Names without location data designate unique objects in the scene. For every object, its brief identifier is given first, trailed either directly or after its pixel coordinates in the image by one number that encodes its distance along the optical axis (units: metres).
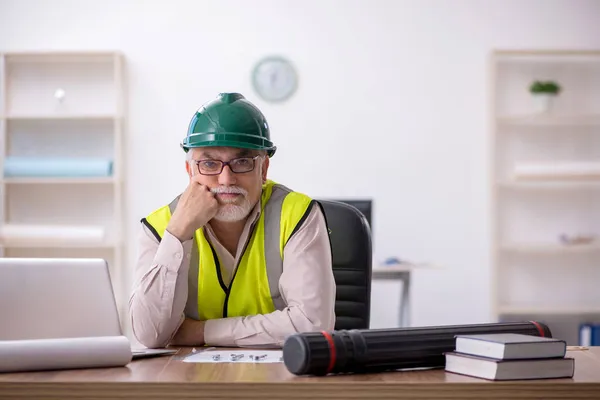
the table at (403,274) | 4.44
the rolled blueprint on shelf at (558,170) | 5.23
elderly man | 2.00
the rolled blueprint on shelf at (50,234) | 5.16
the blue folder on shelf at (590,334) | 5.24
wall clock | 5.48
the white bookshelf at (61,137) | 5.44
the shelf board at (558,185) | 5.43
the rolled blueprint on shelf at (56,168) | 5.22
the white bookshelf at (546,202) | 5.52
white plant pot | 5.35
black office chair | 2.37
